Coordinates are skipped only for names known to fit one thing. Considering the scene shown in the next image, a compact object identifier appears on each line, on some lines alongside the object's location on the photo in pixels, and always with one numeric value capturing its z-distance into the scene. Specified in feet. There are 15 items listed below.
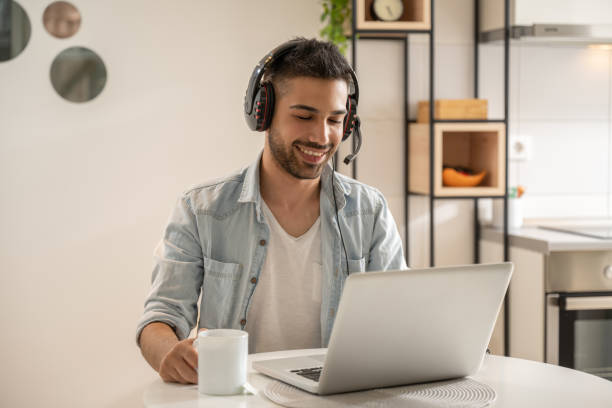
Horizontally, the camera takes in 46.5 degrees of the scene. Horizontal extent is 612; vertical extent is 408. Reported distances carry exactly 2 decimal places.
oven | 8.17
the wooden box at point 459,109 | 8.69
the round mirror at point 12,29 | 8.54
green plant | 8.52
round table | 3.48
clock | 8.57
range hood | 8.75
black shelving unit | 8.42
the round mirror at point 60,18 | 8.58
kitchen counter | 8.00
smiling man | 5.31
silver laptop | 3.27
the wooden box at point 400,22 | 8.31
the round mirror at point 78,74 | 8.66
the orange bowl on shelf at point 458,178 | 8.92
